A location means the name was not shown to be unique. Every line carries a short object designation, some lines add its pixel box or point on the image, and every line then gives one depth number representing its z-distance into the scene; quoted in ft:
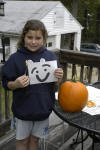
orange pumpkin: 5.13
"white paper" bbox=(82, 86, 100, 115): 5.51
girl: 5.31
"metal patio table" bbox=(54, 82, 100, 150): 4.83
